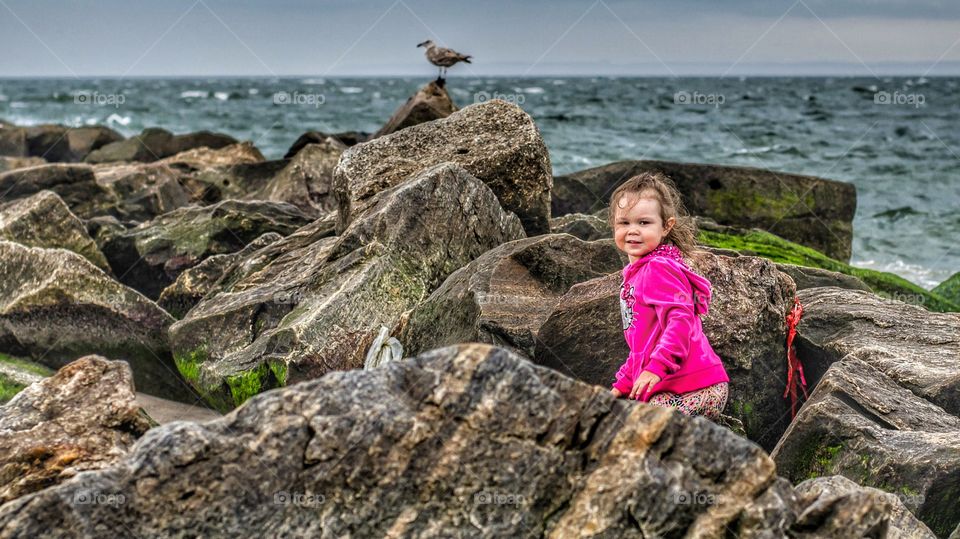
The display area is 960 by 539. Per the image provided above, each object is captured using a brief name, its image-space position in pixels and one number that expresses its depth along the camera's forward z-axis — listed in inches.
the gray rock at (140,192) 451.4
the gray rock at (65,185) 432.8
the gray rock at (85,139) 759.1
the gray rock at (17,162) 593.8
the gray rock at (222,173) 494.0
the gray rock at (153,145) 719.1
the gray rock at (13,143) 754.8
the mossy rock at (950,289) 386.8
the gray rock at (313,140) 549.6
